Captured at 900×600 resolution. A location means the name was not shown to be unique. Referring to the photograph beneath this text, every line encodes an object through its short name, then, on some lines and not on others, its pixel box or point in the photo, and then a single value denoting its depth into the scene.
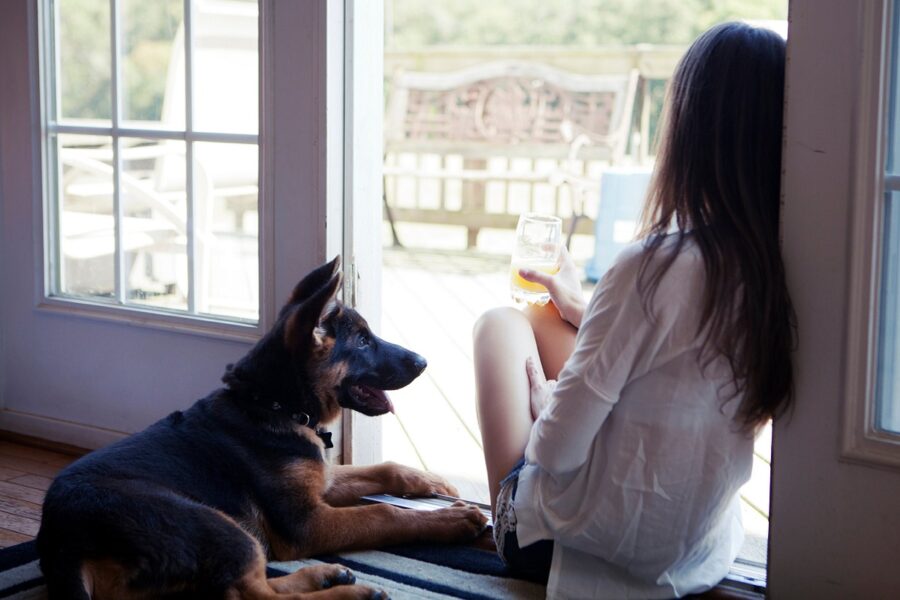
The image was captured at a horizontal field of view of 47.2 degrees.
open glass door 2.72
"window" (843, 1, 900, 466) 1.85
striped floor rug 2.19
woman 1.80
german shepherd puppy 1.91
